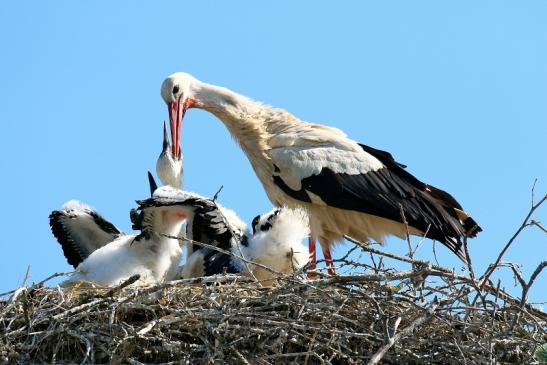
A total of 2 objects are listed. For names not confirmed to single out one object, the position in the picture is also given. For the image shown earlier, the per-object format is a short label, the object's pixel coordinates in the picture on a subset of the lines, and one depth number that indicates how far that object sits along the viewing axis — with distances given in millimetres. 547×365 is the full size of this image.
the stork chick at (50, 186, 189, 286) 16734
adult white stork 19781
